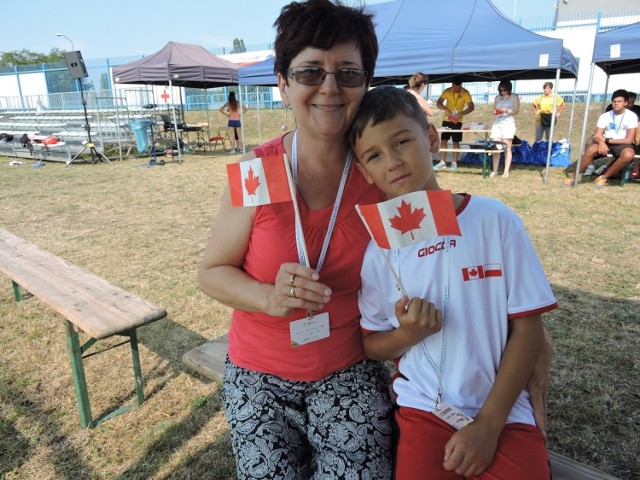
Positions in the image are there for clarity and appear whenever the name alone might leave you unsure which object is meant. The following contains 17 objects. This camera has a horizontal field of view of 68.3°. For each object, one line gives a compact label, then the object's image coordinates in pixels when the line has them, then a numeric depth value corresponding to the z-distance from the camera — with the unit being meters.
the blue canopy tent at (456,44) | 8.02
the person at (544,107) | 11.25
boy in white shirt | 1.30
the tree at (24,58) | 56.34
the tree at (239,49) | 33.16
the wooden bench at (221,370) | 1.49
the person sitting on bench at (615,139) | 7.93
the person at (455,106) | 9.84
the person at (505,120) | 9.08
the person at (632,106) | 8.13
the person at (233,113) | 14.23
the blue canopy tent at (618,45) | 6.96
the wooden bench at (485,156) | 8.97
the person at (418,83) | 8.56
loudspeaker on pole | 11.55
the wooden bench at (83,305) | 2.24
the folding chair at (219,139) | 15.67
